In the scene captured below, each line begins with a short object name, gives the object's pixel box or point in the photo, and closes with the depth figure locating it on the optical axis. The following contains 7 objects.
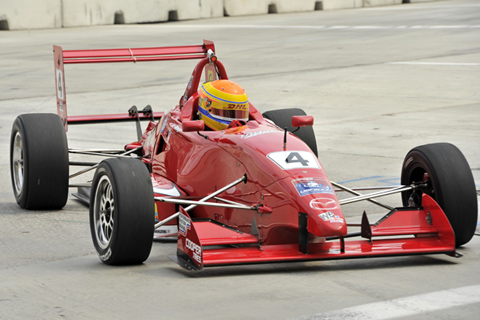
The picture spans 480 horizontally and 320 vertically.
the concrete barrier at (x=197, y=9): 34.19
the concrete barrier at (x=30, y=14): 29.20
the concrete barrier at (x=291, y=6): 38.19
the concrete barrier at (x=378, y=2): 42.55
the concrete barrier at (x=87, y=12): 30.80
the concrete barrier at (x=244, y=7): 36.47
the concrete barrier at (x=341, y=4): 40.59
